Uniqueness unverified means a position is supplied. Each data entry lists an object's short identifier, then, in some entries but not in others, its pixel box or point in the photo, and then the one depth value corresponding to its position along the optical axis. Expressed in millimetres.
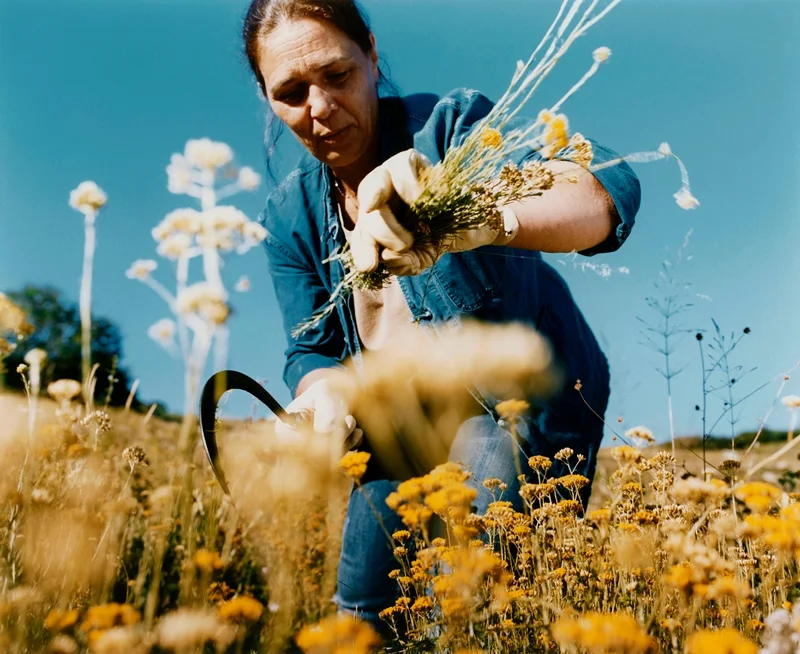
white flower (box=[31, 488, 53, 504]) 1635
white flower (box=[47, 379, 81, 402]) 2152
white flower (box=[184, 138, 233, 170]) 1378
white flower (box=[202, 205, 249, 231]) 1322
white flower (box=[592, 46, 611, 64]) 1494
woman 1979
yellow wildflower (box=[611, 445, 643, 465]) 1608
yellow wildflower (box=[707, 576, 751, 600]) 951
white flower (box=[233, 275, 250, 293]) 1251
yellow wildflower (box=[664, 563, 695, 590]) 977
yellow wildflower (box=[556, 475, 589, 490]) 1643
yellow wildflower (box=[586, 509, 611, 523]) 1479
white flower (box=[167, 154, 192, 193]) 1424
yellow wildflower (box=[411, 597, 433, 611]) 1496
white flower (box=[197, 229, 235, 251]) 1270
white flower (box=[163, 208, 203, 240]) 1364
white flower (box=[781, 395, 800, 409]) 2158
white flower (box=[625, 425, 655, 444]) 1950
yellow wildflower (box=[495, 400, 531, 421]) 1666
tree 9742
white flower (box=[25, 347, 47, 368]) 1838
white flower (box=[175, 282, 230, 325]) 1112
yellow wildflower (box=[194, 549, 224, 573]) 1219
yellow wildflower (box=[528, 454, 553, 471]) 1779
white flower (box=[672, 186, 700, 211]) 1570
